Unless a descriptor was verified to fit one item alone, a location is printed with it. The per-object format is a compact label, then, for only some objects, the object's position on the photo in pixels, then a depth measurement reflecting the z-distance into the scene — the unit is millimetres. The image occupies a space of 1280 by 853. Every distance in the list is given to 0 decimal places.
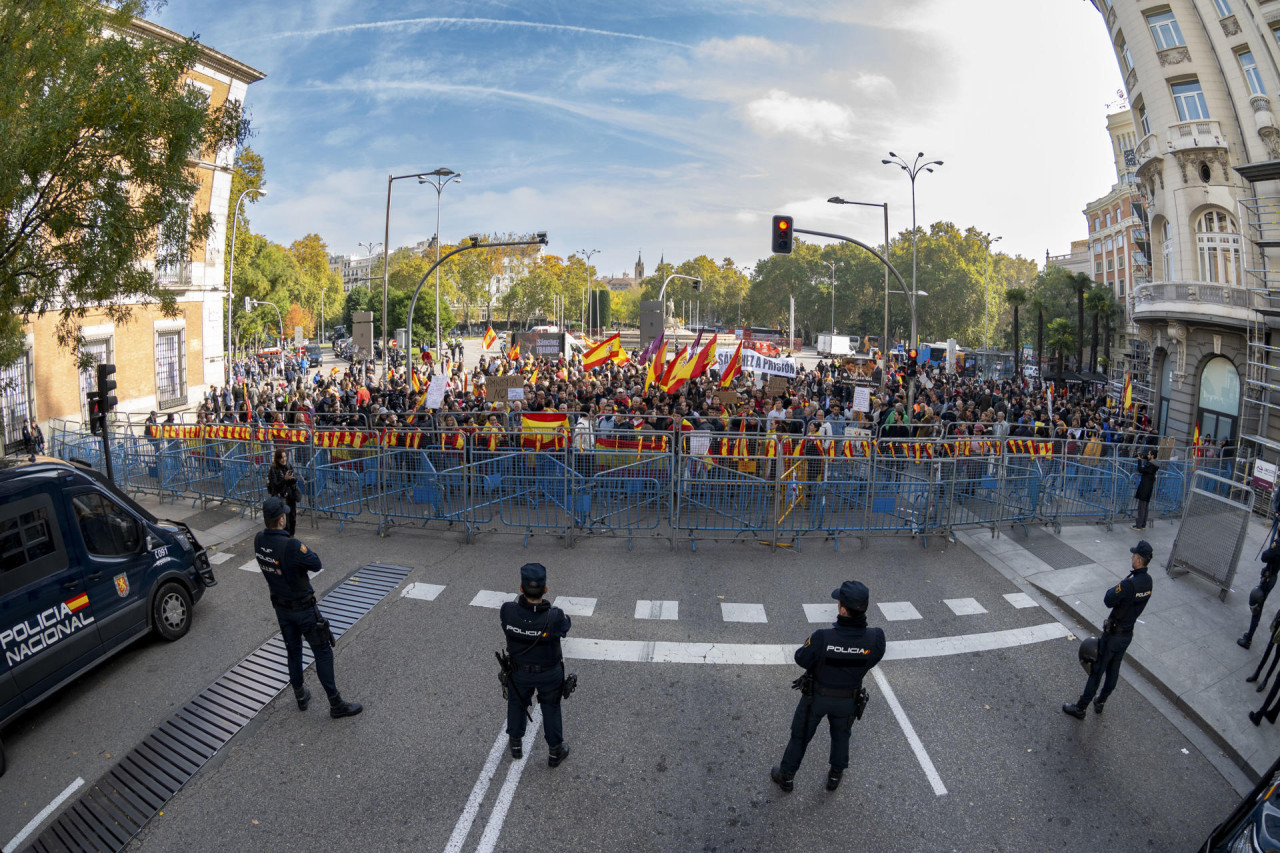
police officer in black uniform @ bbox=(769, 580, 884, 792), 4434
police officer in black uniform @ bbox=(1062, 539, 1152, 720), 5406
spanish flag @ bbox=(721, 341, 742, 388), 18281
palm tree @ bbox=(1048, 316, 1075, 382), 39250
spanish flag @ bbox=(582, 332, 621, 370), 19203
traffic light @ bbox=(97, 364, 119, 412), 10867
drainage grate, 4398
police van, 5258
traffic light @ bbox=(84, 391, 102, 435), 11008
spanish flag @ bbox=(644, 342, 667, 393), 18109
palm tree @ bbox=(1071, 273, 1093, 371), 35656
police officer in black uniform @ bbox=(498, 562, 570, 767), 4605
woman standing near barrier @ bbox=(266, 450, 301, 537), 9602
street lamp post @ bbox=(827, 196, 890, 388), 22969
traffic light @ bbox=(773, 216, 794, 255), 18938
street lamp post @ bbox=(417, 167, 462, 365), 31678
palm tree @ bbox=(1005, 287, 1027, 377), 39656
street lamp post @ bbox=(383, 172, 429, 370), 24281
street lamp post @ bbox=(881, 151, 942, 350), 28375
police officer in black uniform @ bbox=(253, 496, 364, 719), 5316
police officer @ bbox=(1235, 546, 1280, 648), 6734
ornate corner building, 19516
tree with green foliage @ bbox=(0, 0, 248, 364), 7328
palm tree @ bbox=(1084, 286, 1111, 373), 36397
